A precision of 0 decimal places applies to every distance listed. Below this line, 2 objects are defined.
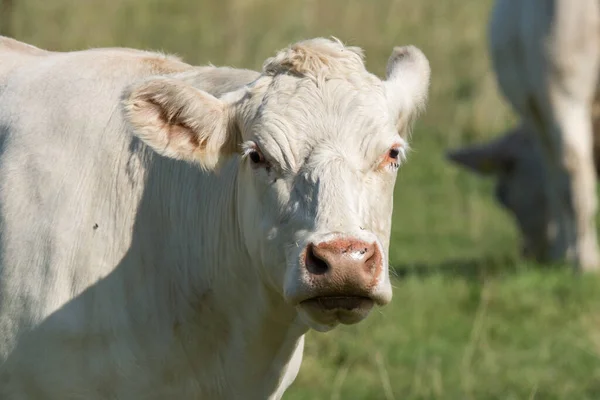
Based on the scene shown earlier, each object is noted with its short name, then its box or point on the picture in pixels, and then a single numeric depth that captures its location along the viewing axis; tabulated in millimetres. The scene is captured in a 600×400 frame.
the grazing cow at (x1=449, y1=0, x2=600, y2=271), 20797
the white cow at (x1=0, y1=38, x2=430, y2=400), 8992
